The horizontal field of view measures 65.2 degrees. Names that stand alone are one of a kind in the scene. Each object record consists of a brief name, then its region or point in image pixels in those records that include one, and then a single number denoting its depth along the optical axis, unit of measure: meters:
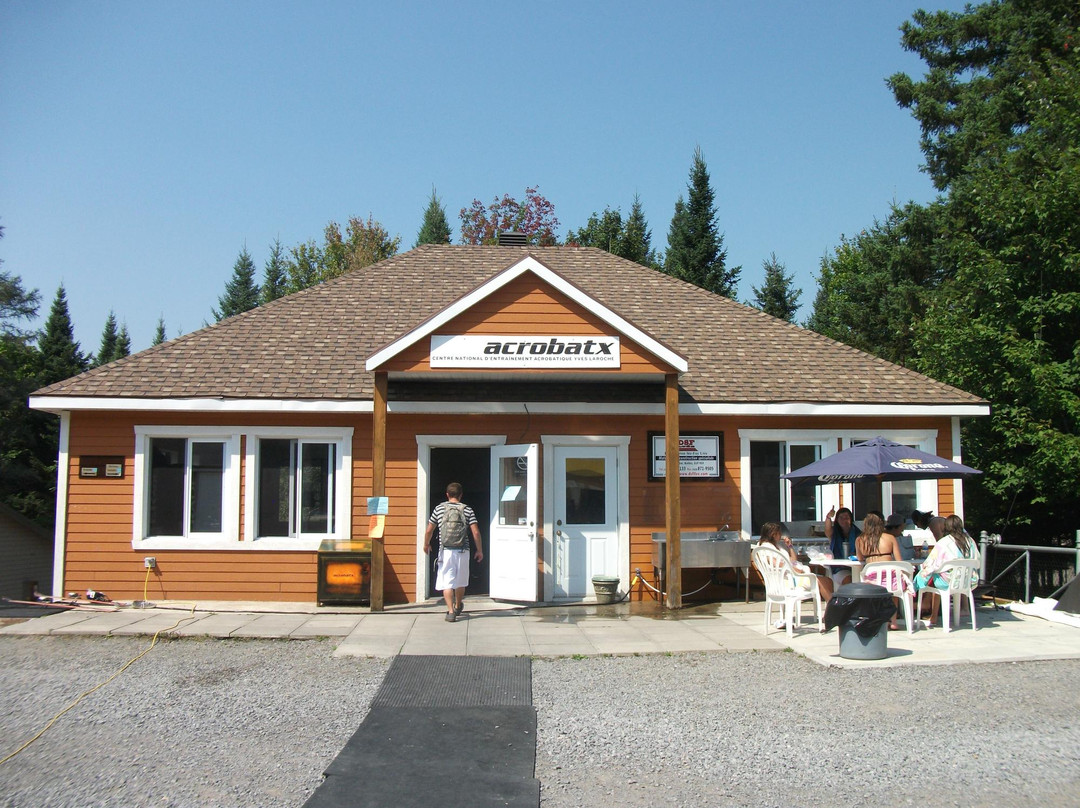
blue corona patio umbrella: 10.19
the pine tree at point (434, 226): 38.56
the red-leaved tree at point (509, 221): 38.34
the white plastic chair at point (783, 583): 9.65
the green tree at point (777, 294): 36.33
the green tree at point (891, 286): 27.70
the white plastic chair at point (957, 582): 9.65
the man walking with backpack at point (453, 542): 10.41
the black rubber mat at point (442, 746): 5.05
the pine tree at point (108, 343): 49.44
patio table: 10.06
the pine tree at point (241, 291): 49.41
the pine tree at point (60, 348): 43.53
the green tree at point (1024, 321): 15.63
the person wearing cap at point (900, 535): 10.20
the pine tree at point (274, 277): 47.97
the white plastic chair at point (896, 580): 9.62
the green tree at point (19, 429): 32.75
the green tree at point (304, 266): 43.81
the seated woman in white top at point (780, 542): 10.09
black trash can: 8.32
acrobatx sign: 10.90
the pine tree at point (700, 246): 33.34
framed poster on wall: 12.64
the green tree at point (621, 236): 34.41
